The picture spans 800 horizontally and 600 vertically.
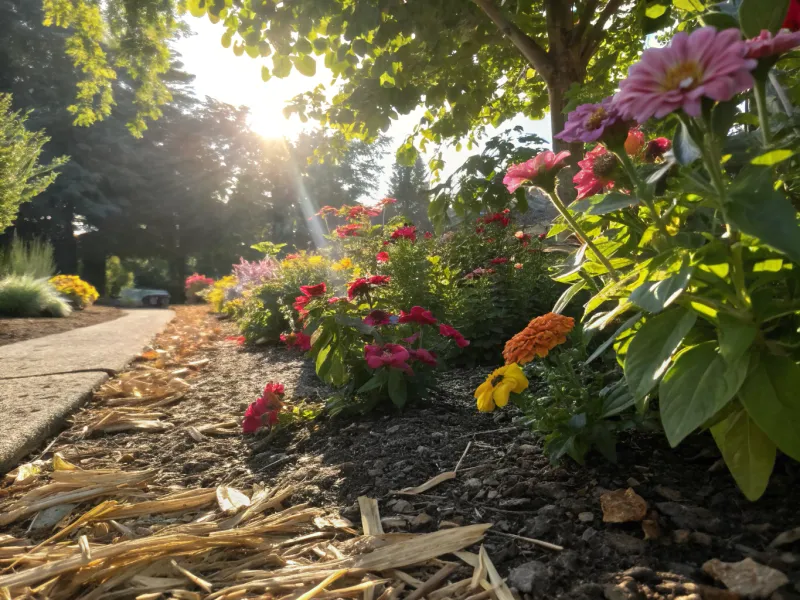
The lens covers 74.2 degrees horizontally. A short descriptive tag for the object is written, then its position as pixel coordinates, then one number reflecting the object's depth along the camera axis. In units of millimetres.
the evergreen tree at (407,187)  34594
